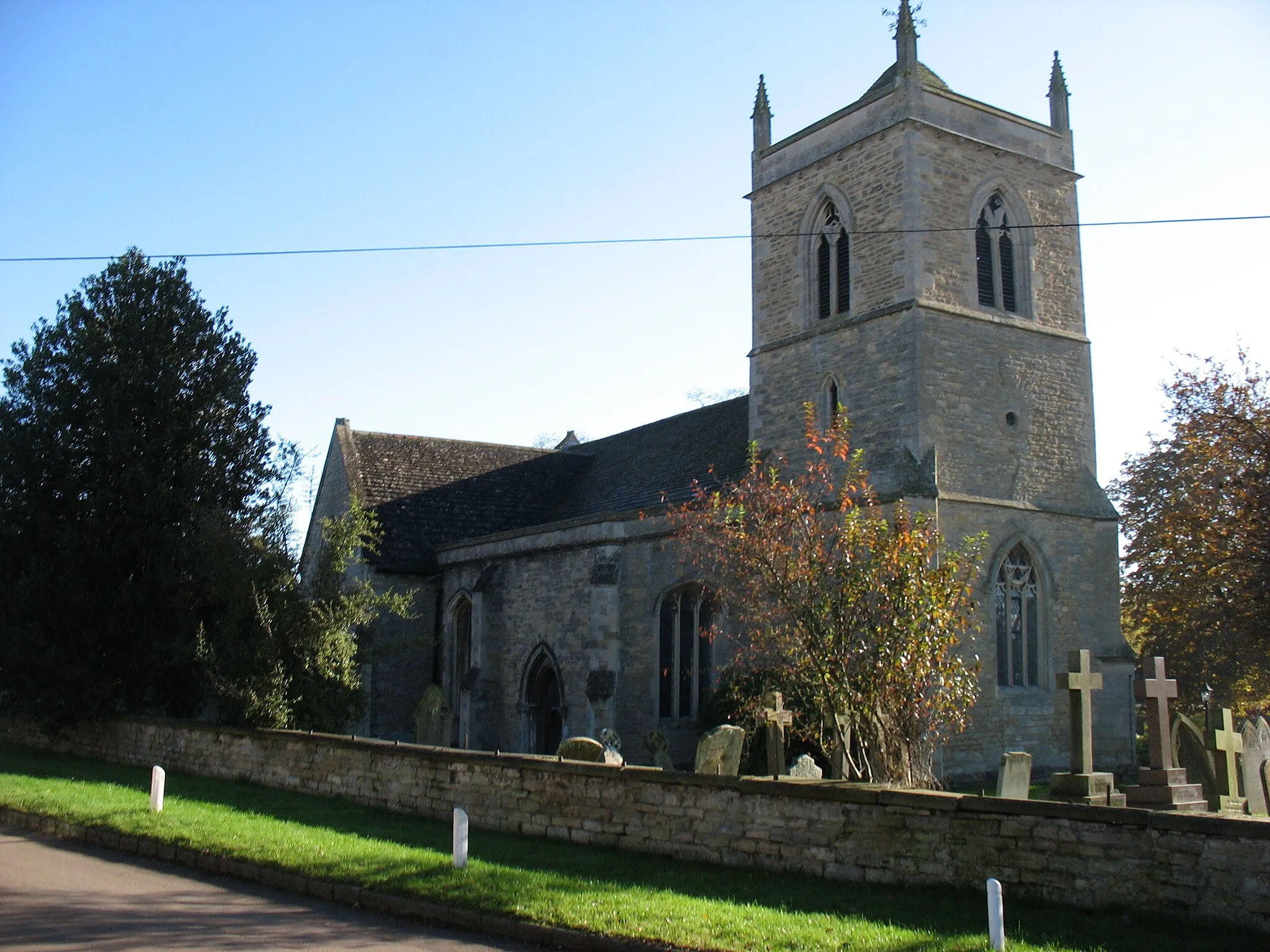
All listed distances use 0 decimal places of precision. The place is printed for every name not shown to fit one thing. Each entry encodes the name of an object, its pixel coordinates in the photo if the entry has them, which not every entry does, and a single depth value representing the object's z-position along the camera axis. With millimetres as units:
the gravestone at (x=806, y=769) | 13516
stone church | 20344
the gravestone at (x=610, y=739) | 18703
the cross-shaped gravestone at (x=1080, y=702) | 10898
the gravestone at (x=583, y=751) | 12961
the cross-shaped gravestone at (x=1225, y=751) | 11867
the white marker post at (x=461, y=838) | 10055
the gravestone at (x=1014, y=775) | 10969
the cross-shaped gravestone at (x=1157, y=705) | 10359
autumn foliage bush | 11602
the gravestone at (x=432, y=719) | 19453
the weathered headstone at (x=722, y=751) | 11922
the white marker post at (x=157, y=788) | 13359
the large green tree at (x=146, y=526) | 18312
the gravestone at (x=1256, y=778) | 11357
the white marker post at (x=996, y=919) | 7320
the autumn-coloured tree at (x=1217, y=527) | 16906
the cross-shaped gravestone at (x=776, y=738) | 13250
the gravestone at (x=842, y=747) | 11633
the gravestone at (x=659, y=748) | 17375
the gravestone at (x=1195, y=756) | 12203
